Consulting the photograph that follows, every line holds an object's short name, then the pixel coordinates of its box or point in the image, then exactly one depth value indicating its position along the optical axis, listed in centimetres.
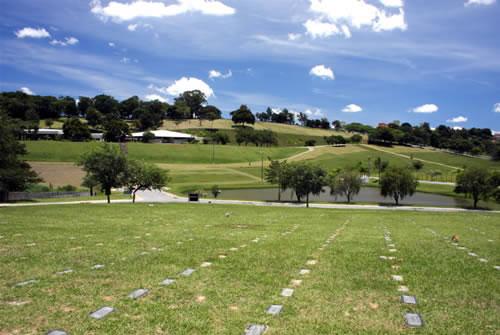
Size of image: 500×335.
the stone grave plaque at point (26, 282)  794
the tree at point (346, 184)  6688
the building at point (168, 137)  16375
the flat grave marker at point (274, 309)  668
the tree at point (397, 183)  6425
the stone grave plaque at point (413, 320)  623
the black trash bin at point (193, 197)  5536
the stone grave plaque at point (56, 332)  571
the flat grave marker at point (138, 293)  740
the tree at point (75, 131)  14125
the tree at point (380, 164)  12684
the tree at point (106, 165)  4325
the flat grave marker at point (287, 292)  766
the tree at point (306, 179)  5947
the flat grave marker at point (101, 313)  637
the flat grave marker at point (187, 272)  910
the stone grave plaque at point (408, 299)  733
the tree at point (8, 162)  4249
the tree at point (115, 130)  14588
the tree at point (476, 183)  6150
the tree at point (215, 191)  6729
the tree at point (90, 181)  4469
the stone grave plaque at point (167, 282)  826
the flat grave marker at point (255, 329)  585
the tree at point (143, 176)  4739
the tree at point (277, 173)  6407
